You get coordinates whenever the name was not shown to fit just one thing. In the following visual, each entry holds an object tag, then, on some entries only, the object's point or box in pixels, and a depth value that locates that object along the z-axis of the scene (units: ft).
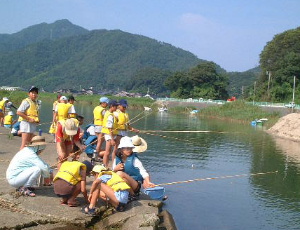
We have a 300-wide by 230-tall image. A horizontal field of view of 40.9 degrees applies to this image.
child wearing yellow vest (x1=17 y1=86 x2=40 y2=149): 27.30
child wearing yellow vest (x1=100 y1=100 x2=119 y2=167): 30.96
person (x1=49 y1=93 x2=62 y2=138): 39.19
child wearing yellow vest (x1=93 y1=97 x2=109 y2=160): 34.14
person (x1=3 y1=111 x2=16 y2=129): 54.65
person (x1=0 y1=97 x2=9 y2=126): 56.65
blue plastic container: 23.95
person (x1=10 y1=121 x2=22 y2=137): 44.58
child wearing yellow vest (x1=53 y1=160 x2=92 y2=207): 20.36
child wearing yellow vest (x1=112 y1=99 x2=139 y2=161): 32.01
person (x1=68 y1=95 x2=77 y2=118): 33.38
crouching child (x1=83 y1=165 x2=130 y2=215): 20.45
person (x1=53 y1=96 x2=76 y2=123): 33.74
